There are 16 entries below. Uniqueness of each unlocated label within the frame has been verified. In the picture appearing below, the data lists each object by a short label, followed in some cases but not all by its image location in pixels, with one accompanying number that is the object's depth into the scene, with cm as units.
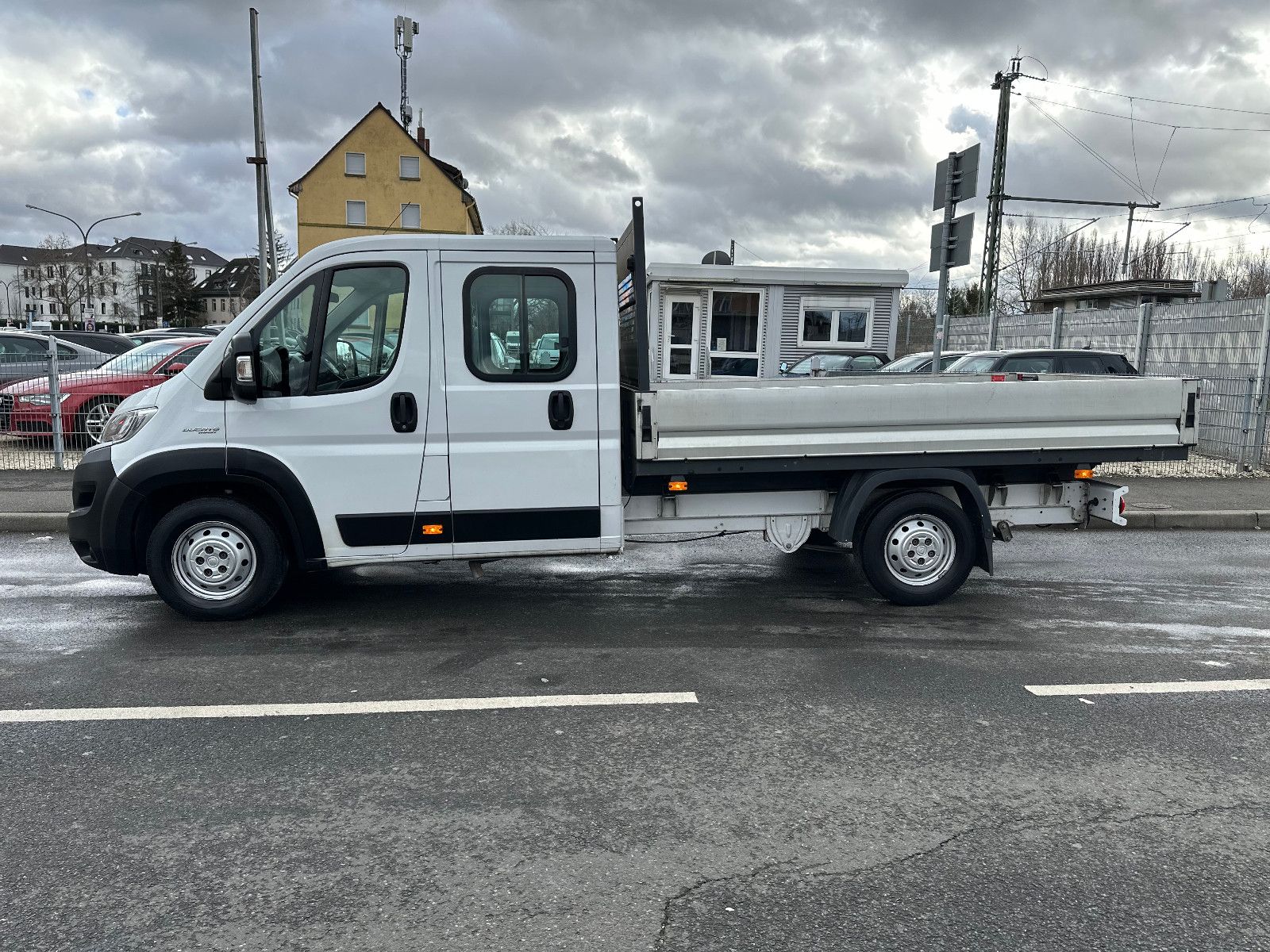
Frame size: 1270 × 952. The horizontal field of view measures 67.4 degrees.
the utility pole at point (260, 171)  1858
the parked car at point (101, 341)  1928
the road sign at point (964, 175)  1010
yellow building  5403
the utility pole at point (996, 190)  2653
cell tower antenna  5000
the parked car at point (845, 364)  1682
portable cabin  1997
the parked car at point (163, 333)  2656
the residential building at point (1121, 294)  3106
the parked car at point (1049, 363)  1351
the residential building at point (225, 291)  12200
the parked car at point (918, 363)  1482
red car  1227
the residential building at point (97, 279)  7769
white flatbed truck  550
